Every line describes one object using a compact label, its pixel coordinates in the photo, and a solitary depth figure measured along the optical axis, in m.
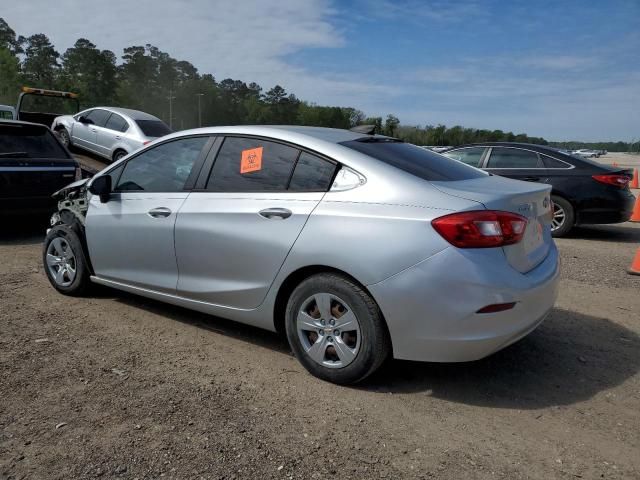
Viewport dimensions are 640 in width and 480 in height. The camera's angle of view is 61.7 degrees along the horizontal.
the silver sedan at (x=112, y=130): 11.60
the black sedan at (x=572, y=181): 8.46
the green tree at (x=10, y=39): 78.19
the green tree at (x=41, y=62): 74.41
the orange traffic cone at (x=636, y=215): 10.99
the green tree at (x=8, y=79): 59.70
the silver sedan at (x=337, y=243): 2.89
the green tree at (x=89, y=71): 78.44
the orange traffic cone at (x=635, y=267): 6.22
